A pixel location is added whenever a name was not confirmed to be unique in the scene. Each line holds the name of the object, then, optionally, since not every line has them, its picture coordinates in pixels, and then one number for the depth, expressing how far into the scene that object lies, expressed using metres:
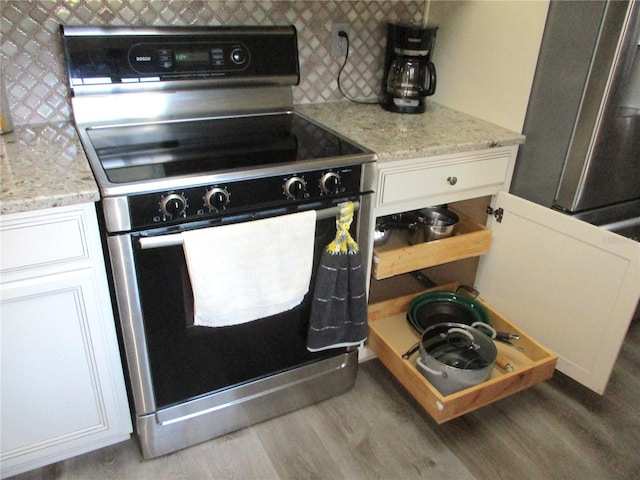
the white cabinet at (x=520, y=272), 1.49
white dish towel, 1.23
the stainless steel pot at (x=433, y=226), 1.76
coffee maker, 1.80
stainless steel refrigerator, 1.47
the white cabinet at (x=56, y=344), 1.14
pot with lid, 1.52
